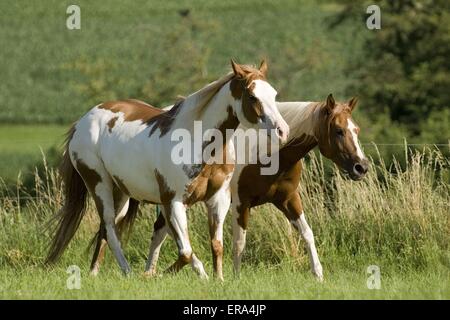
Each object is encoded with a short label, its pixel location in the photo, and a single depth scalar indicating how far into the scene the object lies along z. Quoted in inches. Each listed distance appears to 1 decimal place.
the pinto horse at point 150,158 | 622.8
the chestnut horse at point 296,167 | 687.7
